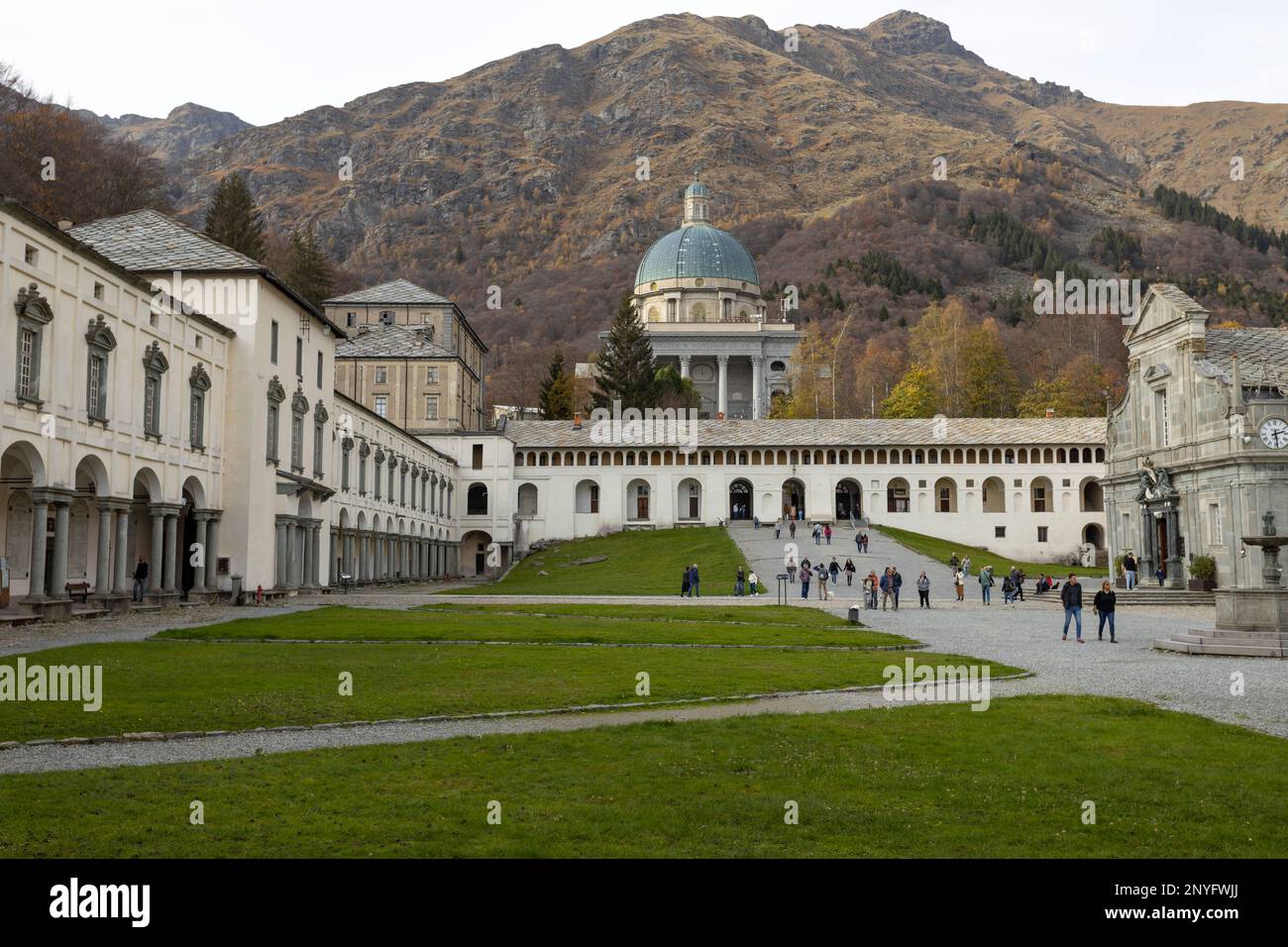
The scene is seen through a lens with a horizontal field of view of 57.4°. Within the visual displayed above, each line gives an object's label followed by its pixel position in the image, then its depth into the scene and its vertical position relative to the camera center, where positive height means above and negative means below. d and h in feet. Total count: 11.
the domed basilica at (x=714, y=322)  450.71 +91.35
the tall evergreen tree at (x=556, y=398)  357.61 +48.46
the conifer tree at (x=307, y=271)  336.25 +85.22
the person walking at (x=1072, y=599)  97.43 -3.60
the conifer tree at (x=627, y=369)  344.28 +55.18
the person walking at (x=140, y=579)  124.26 -2.13
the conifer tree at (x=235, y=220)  297.94 +87.90
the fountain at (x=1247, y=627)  82.74 -5.16
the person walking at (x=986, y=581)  154.10 -3.31
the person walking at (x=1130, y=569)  181.06 -2.00
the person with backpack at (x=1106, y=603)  97.50 -3.94
